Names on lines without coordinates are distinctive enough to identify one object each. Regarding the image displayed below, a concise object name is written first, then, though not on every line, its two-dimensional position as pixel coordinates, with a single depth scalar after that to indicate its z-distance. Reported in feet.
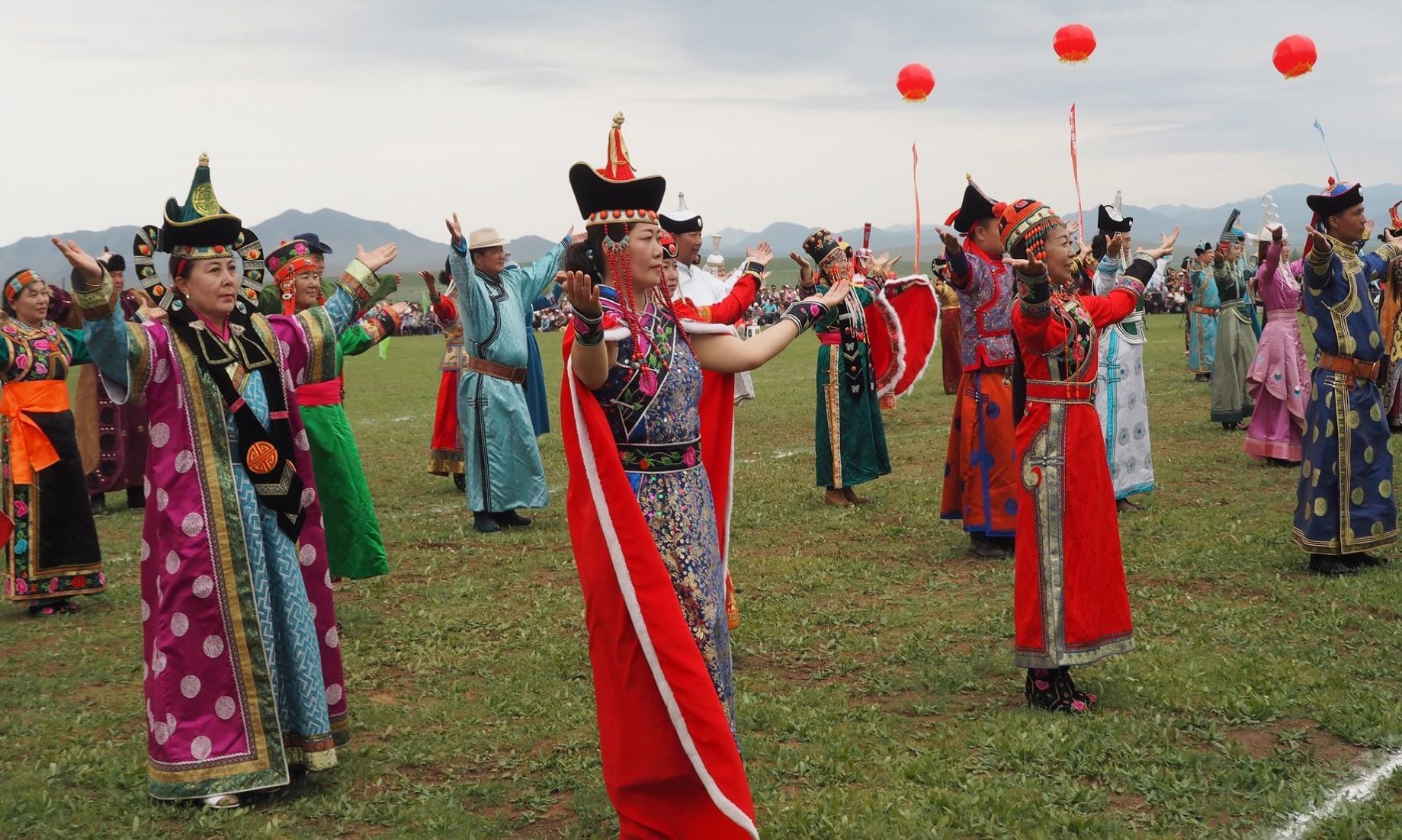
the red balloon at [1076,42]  51.08
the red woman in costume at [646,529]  12.33
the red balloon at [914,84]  54.90
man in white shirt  29.99
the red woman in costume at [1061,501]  16.72
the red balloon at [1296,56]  51.78
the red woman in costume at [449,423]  37.35
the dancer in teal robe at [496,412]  31.12
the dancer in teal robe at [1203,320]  54.39
